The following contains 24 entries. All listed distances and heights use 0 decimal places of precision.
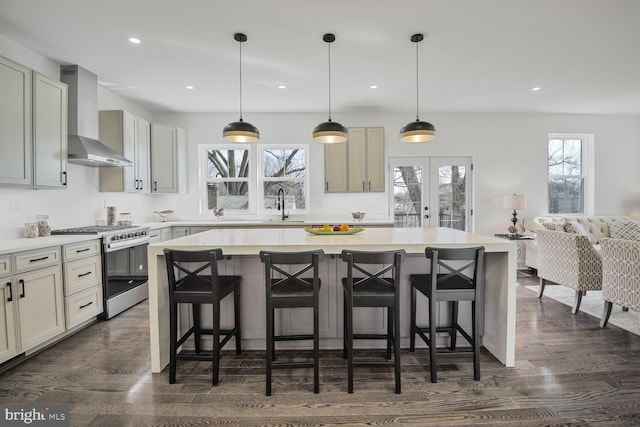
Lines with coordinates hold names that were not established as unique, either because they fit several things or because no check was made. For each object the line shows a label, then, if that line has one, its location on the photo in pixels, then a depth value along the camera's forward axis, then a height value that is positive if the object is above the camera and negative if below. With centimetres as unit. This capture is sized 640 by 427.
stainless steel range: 317 -64
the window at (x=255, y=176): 526 +57
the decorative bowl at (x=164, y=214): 503 -9
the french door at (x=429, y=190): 531 +30
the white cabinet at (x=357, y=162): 491 +75
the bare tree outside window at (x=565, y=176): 554 +56
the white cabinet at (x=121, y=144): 392 +87
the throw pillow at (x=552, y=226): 396 -28
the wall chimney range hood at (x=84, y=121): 324 +102
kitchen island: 213 -57
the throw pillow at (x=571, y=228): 378 -28
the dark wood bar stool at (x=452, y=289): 194 -56
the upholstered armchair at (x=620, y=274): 260 -62
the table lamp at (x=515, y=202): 485 +7
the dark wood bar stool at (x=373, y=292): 186 -55
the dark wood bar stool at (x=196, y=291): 193 -56
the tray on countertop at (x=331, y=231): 264 -21
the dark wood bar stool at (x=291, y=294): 185 -56
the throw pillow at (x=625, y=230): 433 -35
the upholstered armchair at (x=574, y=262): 317 -62
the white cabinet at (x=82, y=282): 272 -70
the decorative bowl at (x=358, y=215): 491 -12
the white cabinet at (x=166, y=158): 460 +79
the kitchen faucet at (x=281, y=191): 524 +30
